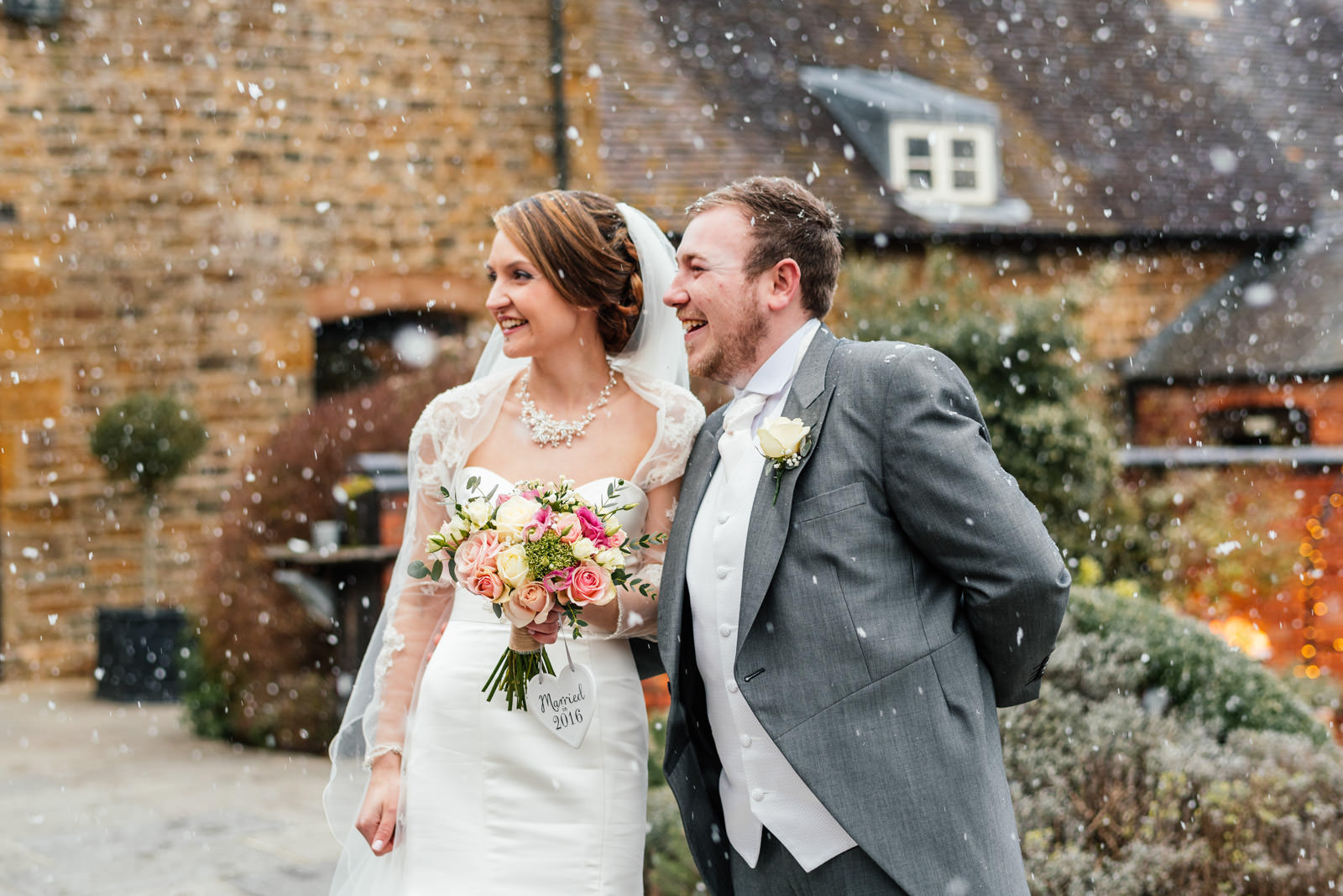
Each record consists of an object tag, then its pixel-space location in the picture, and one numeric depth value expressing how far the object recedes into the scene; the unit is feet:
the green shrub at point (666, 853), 12.80
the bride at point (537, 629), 8.56
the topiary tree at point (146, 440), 35.50
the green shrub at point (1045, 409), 27.04
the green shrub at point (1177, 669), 14.76
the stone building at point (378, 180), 36.91
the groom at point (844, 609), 7.00
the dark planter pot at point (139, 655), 33.86
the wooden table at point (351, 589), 24.07
